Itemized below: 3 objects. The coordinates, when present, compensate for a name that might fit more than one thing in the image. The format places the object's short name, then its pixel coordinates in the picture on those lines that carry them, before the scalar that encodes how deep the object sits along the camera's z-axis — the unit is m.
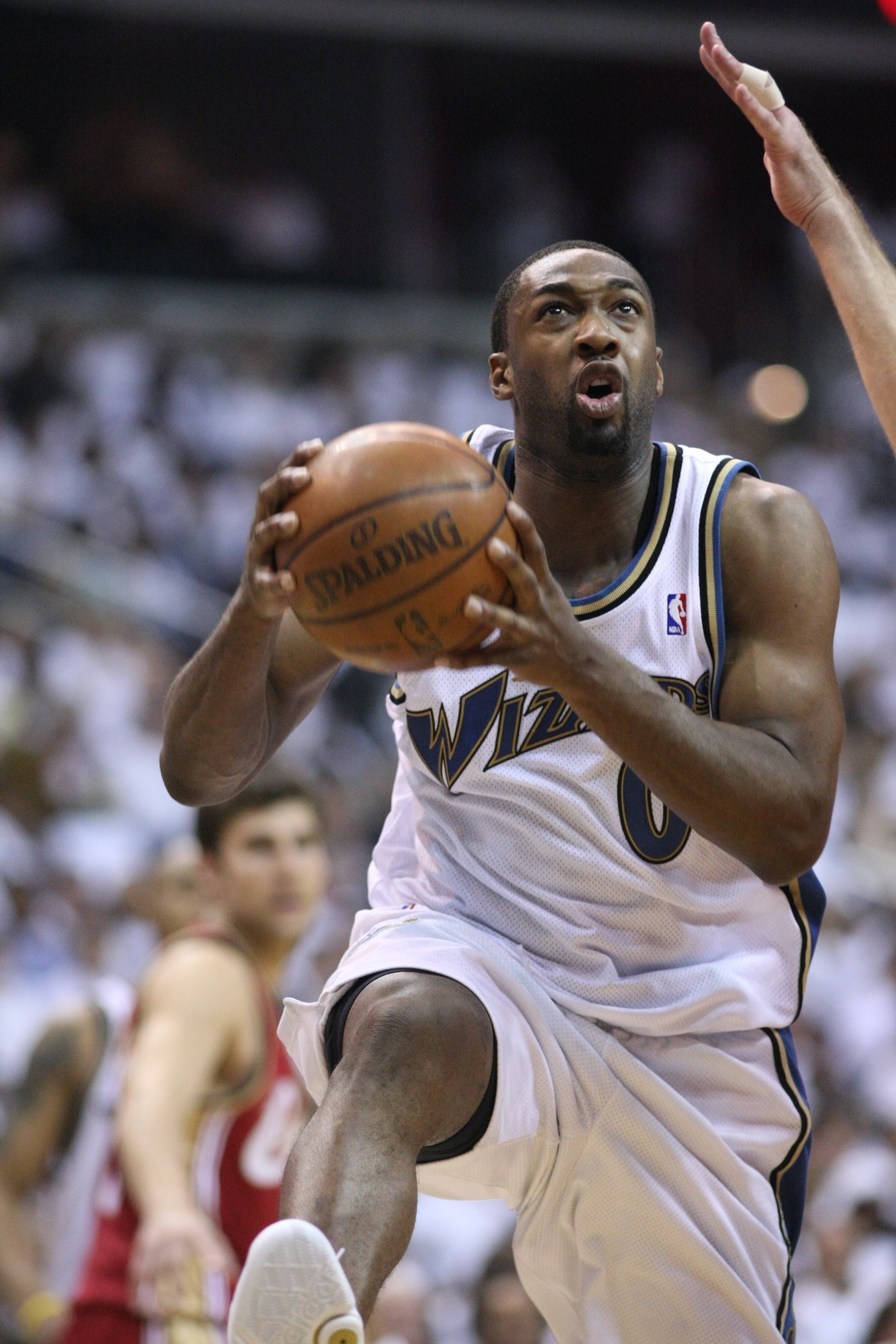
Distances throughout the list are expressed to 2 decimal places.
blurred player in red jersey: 7.98
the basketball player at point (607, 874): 5.96
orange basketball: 5.08
